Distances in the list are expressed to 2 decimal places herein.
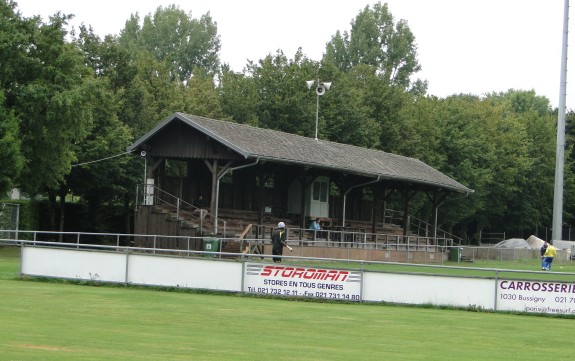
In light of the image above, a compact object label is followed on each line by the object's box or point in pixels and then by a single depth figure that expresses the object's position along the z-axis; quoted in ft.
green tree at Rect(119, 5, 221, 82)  401.90
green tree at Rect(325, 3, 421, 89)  384.06
